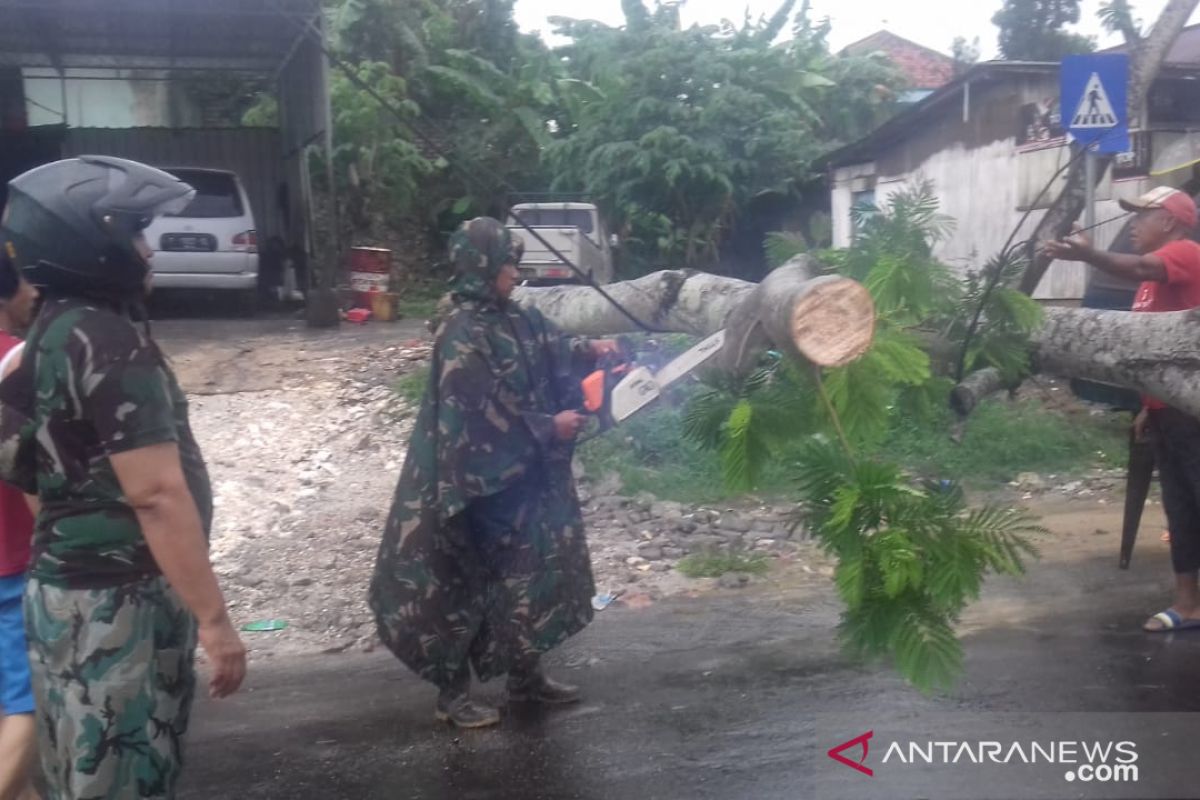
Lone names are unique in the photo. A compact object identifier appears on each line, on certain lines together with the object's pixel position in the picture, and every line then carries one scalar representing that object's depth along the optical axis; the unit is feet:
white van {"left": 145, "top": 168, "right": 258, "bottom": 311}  43.16
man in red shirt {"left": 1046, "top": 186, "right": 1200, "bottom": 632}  15.44
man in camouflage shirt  8.11
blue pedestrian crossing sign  20.65
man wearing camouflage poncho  14.66
